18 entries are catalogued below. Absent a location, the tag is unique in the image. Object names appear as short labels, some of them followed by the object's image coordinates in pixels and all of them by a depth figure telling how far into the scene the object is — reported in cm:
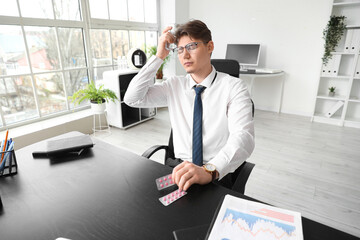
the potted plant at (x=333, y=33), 369
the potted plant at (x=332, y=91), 406
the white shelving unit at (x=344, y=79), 370
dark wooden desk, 71
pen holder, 101
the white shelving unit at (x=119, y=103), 354
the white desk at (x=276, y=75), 402
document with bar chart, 67
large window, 281
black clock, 377
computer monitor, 450
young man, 123
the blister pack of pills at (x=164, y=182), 91
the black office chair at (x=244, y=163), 115
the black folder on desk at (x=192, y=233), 67
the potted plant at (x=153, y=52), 440
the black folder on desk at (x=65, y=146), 117
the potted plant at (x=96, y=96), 328
